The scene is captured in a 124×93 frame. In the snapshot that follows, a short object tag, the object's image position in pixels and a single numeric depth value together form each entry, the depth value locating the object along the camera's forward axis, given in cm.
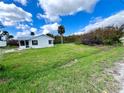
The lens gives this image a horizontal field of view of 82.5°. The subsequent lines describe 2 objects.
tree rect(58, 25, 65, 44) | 2350
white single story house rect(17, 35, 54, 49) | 1703
